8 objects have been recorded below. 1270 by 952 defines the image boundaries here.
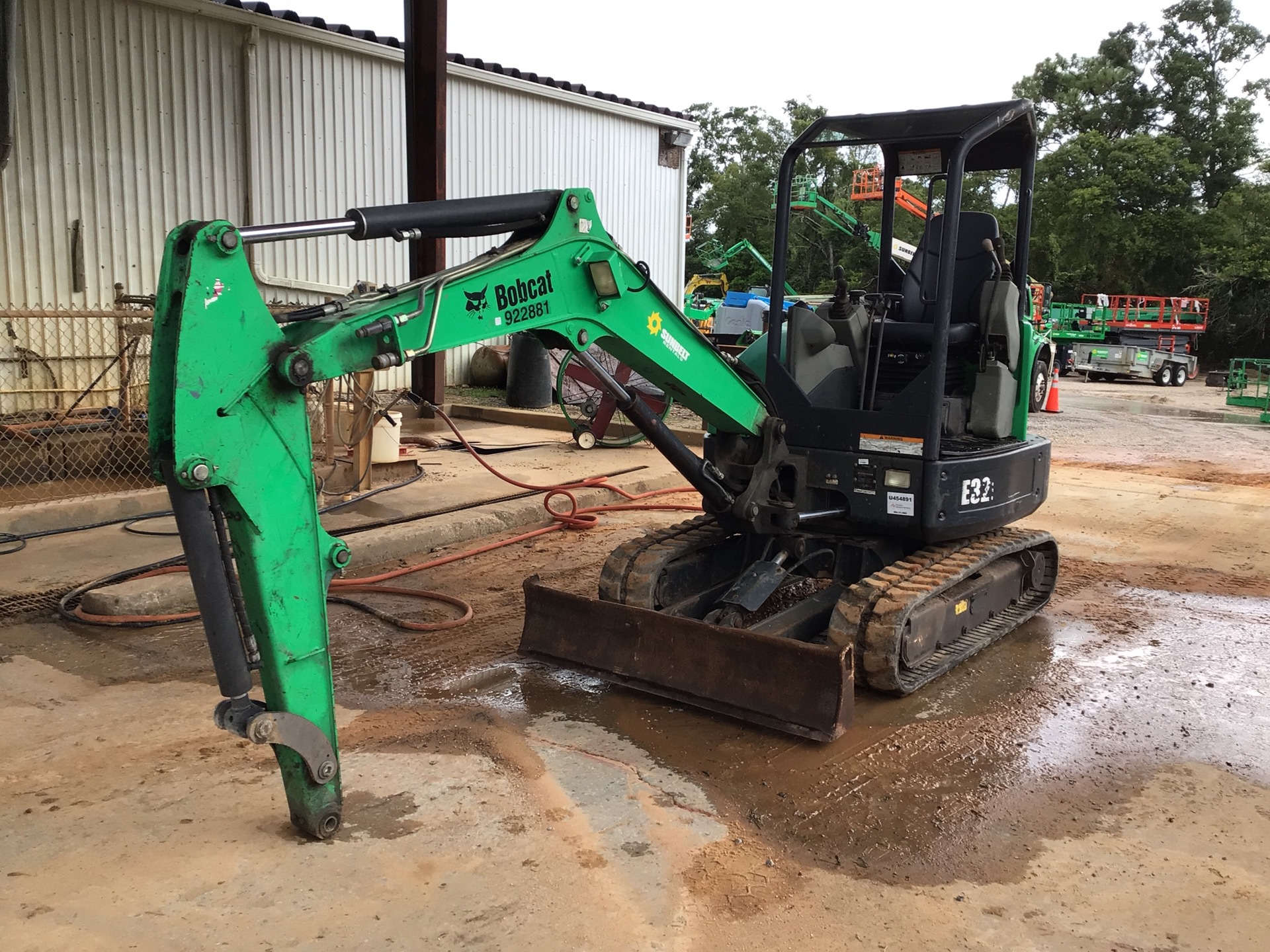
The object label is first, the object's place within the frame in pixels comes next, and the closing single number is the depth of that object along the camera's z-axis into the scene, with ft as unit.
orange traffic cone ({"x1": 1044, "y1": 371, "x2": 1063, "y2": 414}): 63.00
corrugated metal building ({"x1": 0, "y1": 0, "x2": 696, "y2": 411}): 36.35
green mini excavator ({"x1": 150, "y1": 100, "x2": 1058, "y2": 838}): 10.27
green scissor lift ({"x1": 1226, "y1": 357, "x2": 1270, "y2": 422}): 70.38
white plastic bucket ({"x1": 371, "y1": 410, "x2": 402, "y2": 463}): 30.14
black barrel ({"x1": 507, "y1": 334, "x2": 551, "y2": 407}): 47.80
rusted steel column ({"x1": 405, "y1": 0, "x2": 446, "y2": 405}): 38.52
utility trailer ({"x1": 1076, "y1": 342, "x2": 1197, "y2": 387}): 94.07
